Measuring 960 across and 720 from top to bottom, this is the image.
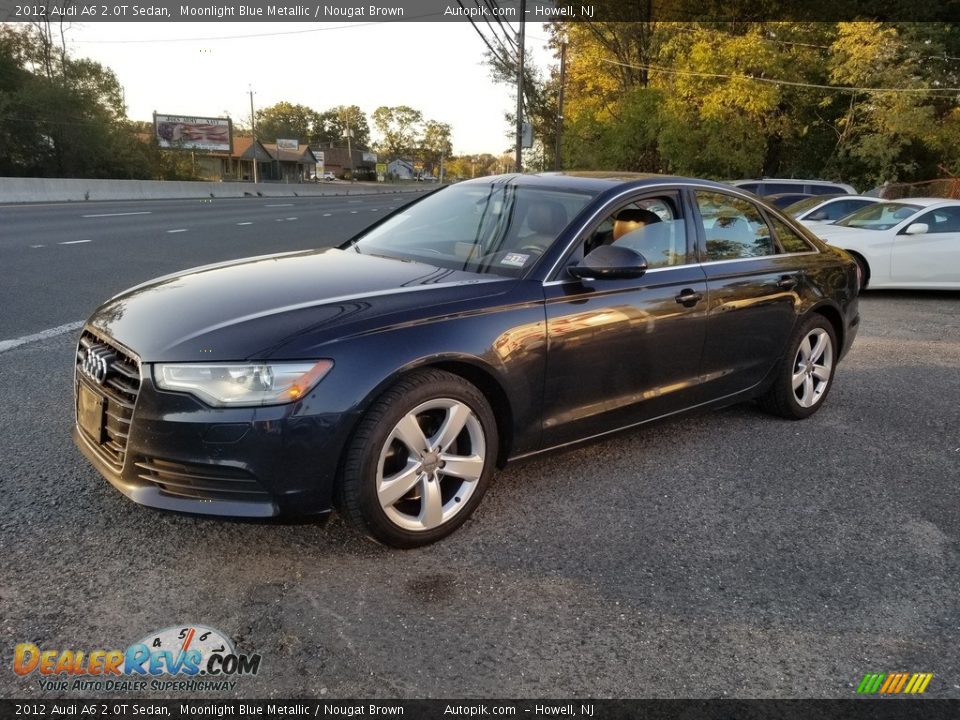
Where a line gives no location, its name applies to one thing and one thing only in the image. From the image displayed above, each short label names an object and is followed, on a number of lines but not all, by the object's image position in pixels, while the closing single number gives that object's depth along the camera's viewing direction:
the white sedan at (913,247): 10.11
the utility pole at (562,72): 34.58
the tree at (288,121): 131.75
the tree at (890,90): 24.89
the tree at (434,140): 151.00
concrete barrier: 23.58
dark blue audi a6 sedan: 2.72
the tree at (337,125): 137.51
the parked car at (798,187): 19.19
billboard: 63.28
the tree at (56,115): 39.62
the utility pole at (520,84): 25.38
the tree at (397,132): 149.25
